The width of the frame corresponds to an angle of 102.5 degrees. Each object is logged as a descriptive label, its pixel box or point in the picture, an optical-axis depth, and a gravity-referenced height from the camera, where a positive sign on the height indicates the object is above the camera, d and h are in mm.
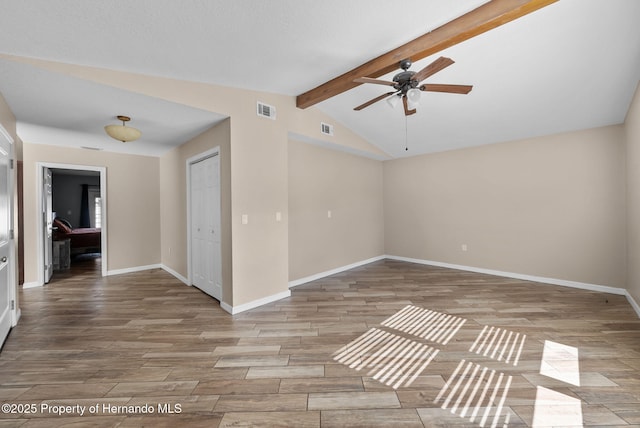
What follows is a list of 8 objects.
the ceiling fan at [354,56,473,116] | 2426 +1269
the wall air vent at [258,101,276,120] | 3414 +1433
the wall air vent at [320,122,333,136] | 4262 +1468
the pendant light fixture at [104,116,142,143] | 2828 +965
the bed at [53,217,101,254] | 6018 -425
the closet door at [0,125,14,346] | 2457 -200
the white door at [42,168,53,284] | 4391 -94
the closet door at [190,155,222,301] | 3580 -133
